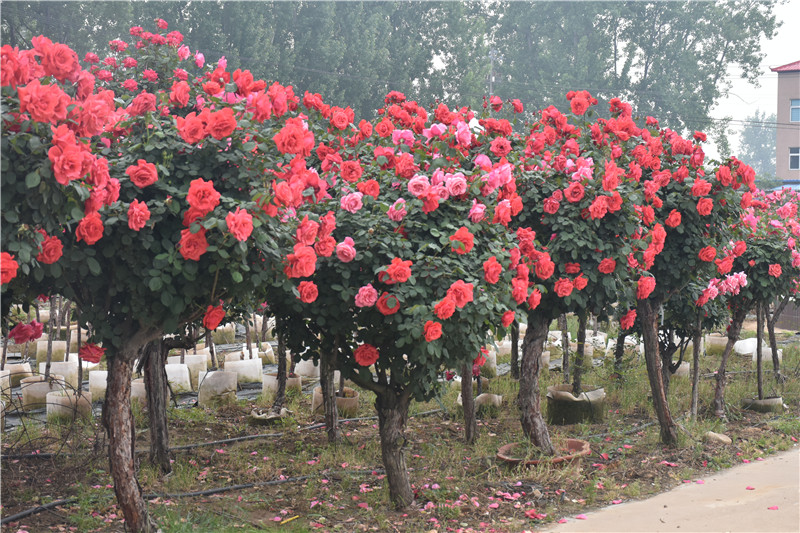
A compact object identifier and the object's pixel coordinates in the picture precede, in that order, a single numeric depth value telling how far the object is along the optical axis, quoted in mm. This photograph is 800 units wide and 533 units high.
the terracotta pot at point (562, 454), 4941
